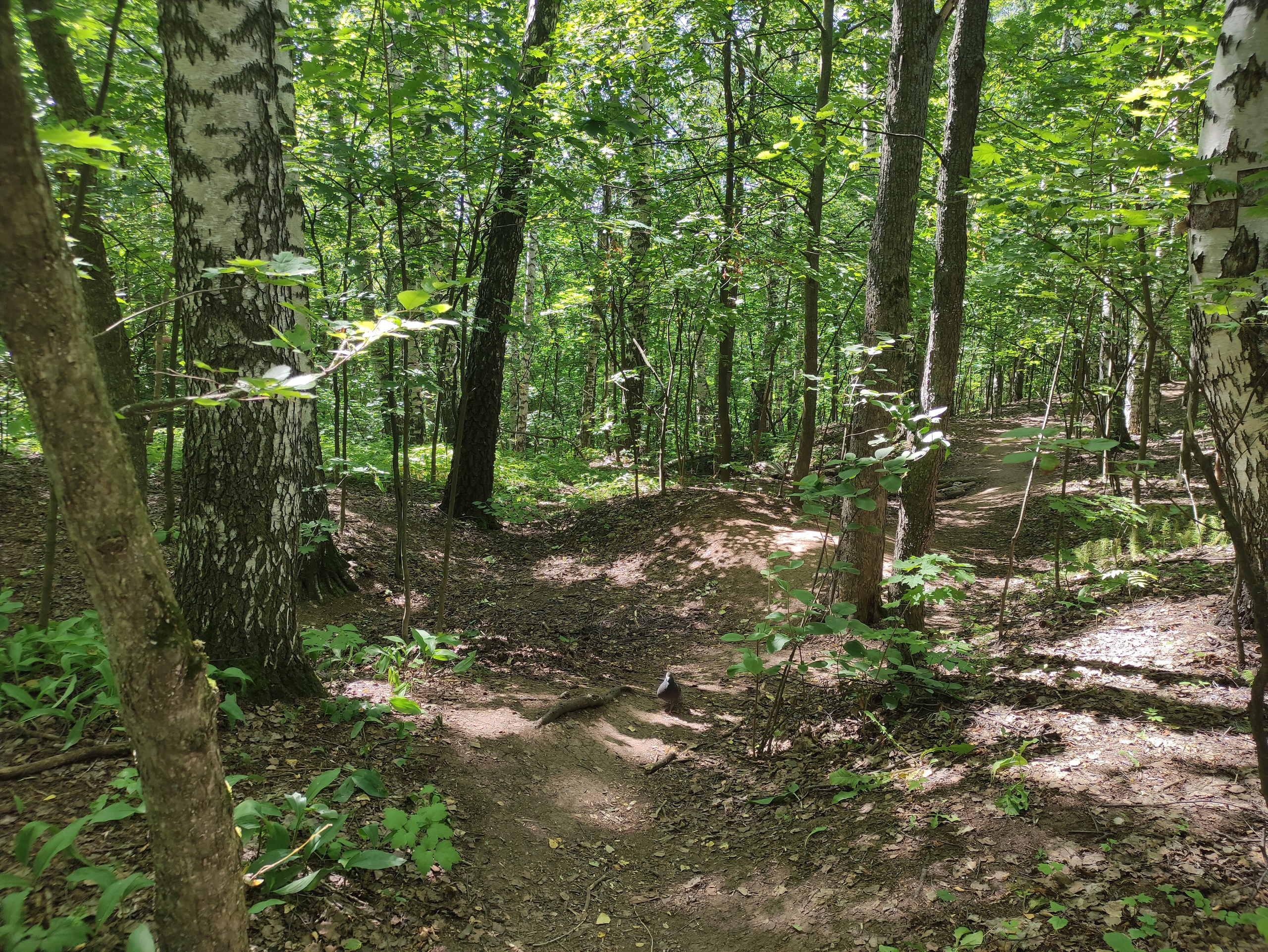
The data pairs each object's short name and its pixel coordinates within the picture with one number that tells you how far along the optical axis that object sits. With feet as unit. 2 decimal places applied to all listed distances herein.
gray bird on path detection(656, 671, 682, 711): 16.21
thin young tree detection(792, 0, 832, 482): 31.48
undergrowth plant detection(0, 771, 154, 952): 5.57
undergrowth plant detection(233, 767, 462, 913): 7.14
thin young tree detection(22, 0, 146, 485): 10.51
